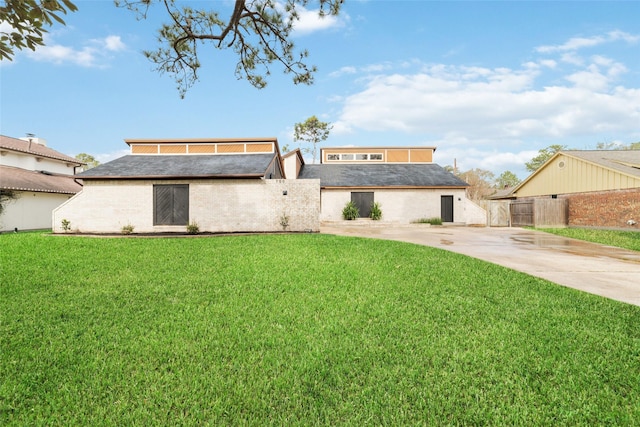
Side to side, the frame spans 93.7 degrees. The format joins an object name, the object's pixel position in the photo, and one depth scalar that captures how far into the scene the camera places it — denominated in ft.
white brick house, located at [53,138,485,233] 45.85
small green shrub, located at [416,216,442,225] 64.39
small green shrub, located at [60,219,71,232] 47.11
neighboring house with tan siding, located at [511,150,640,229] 52.54
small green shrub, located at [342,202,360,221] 67.36
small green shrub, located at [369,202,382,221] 67.36
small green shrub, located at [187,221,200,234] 46.06
